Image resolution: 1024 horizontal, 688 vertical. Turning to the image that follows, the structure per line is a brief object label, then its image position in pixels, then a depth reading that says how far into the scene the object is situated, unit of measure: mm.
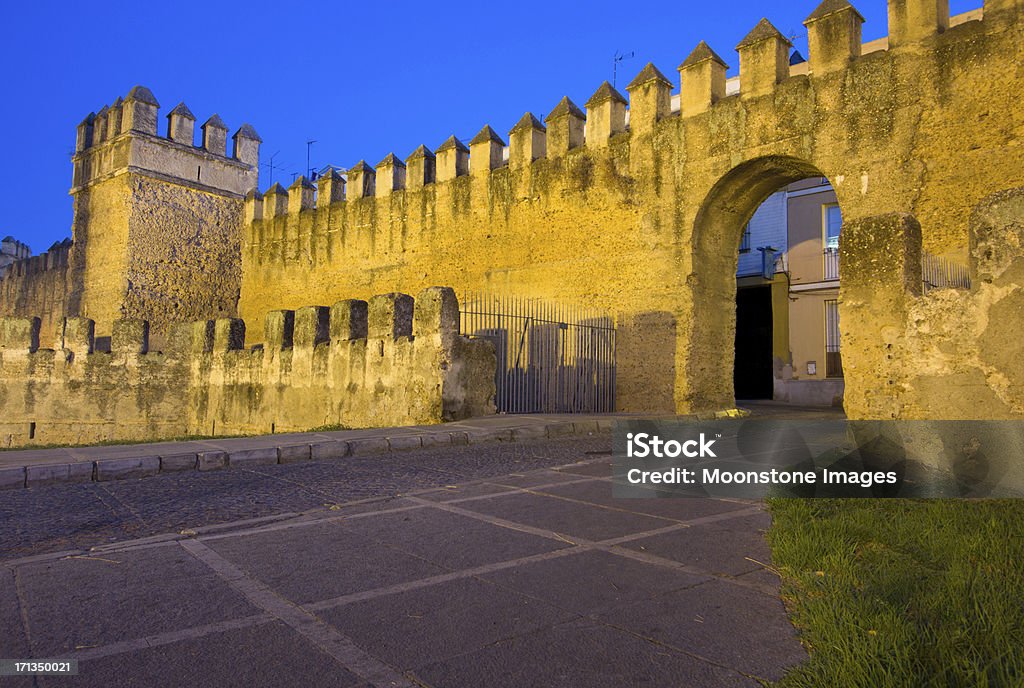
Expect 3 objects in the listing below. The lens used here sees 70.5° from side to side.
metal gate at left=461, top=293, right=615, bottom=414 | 11008
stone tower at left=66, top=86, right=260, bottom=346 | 18281
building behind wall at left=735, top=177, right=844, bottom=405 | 18172
